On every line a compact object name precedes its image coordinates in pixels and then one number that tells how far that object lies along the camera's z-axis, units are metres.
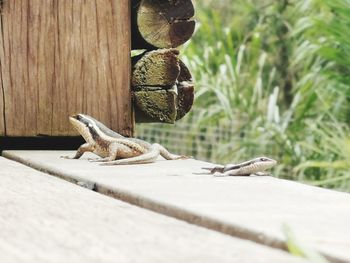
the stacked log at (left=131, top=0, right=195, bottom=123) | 3.44
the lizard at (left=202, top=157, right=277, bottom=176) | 2.36
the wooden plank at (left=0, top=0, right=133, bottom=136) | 3.42
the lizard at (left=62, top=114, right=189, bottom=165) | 2.93
